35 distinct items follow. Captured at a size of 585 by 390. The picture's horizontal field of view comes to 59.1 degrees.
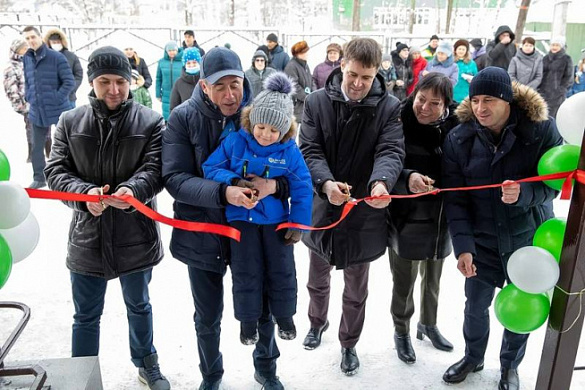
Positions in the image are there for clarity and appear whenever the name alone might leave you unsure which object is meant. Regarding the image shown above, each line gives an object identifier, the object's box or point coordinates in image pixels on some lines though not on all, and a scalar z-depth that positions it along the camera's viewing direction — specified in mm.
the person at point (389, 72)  8648
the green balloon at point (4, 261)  1994
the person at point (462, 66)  8672
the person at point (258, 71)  7774
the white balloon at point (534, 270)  2189
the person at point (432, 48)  10906
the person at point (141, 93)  6897
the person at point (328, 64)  8359
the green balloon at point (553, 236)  2260
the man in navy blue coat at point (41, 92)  6441
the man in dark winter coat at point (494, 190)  2514
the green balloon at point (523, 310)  2305
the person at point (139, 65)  8297
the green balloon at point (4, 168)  2145
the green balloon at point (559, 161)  2264
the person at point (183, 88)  6398
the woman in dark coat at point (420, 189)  2764
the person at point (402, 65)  9094
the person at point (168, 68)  7891
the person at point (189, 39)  8664
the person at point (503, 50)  9406
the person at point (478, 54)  10031
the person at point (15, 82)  6879
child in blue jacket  2279
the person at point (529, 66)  8758
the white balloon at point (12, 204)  2057
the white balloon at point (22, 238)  2287
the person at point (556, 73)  8742
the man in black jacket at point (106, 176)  2408
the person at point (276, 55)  9039
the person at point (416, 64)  9109
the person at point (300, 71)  8266
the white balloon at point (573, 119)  2271
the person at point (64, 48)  7613
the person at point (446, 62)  8445
